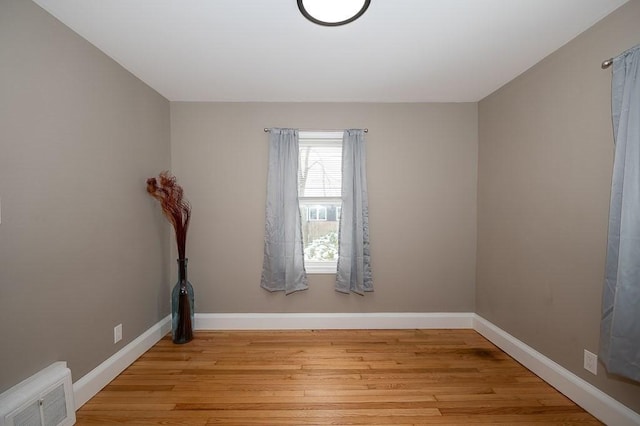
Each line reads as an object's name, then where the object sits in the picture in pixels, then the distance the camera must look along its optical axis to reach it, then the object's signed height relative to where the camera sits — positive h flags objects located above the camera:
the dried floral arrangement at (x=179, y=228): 2.75 -0.28
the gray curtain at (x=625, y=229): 1.53 -0.13
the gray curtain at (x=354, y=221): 3.12 -0.21
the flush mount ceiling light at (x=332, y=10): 1.59 +1.09
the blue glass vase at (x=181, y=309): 2.82 -1.06
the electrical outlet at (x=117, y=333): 2.30 -1.08
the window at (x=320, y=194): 3.28 +0.08
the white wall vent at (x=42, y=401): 1.44 -1.08
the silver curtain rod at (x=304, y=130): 3.13 +0.78
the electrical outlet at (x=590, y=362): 1.87 -1.03
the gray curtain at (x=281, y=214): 3.12 -0.14
